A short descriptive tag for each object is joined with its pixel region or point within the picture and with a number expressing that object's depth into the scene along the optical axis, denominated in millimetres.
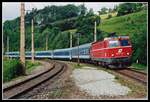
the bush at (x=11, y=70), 25716
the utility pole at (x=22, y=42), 29703
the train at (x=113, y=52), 33491
